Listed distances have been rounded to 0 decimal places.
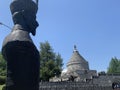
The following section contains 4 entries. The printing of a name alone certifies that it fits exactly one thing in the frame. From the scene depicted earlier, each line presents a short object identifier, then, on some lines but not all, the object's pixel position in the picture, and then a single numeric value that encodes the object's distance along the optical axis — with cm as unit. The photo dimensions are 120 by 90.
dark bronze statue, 276
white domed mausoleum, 1485
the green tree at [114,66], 2257
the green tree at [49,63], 1423
